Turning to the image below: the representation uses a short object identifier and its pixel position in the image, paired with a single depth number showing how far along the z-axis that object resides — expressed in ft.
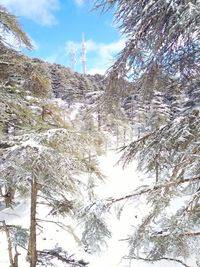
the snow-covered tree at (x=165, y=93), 6.71
